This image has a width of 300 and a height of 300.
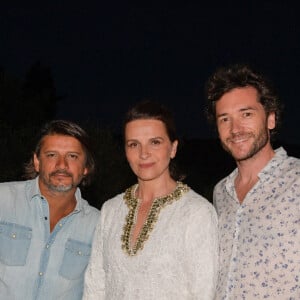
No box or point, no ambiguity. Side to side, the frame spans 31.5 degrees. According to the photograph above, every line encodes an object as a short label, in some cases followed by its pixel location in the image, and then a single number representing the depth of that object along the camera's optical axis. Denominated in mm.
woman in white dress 3430
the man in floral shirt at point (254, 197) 3332
